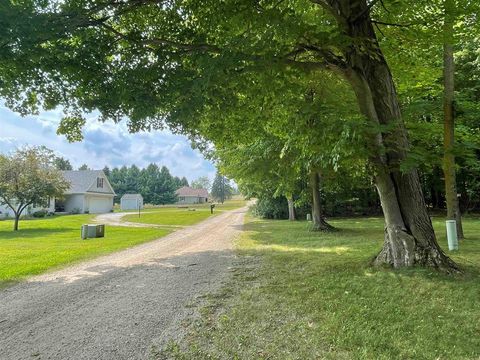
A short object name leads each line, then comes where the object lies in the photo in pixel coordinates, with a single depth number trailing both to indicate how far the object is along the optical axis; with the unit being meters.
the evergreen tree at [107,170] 79.38
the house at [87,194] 40.44
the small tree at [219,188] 96.06
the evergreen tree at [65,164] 76.91
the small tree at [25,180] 20.97
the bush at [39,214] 34.78
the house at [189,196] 85.13
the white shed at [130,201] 57.38
